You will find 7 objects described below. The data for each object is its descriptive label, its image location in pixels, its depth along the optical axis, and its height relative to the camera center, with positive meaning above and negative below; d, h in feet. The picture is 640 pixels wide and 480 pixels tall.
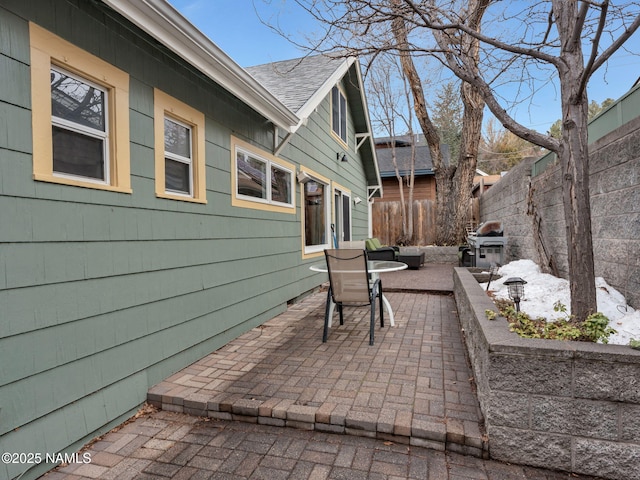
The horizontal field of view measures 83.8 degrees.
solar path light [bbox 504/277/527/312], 9.93 -1.57
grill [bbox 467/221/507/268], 22.79 -0.97
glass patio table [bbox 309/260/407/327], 13.42 -1.32
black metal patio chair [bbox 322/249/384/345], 12.05 -1.56
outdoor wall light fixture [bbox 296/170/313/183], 19.61 +3.27
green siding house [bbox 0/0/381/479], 6.20 +0.68
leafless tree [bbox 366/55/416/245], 44.73 +17.45
